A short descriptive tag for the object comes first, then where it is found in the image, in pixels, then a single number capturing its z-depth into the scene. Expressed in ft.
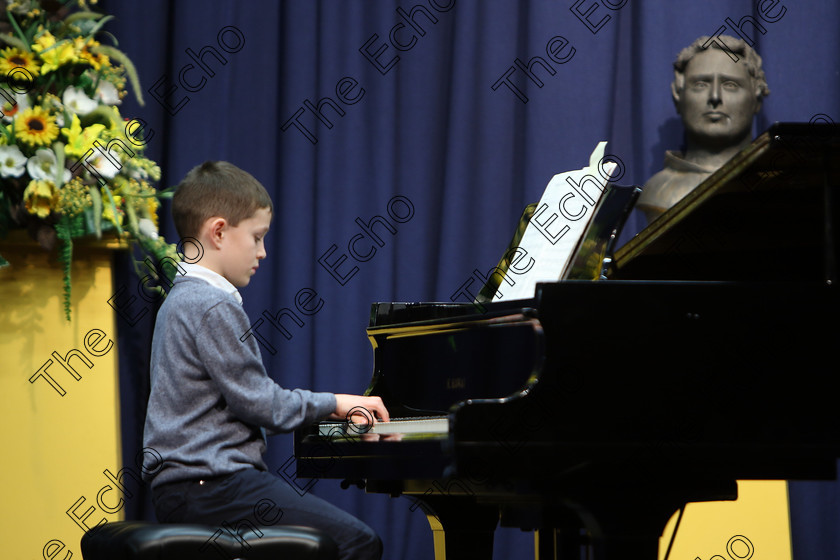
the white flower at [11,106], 18.17
